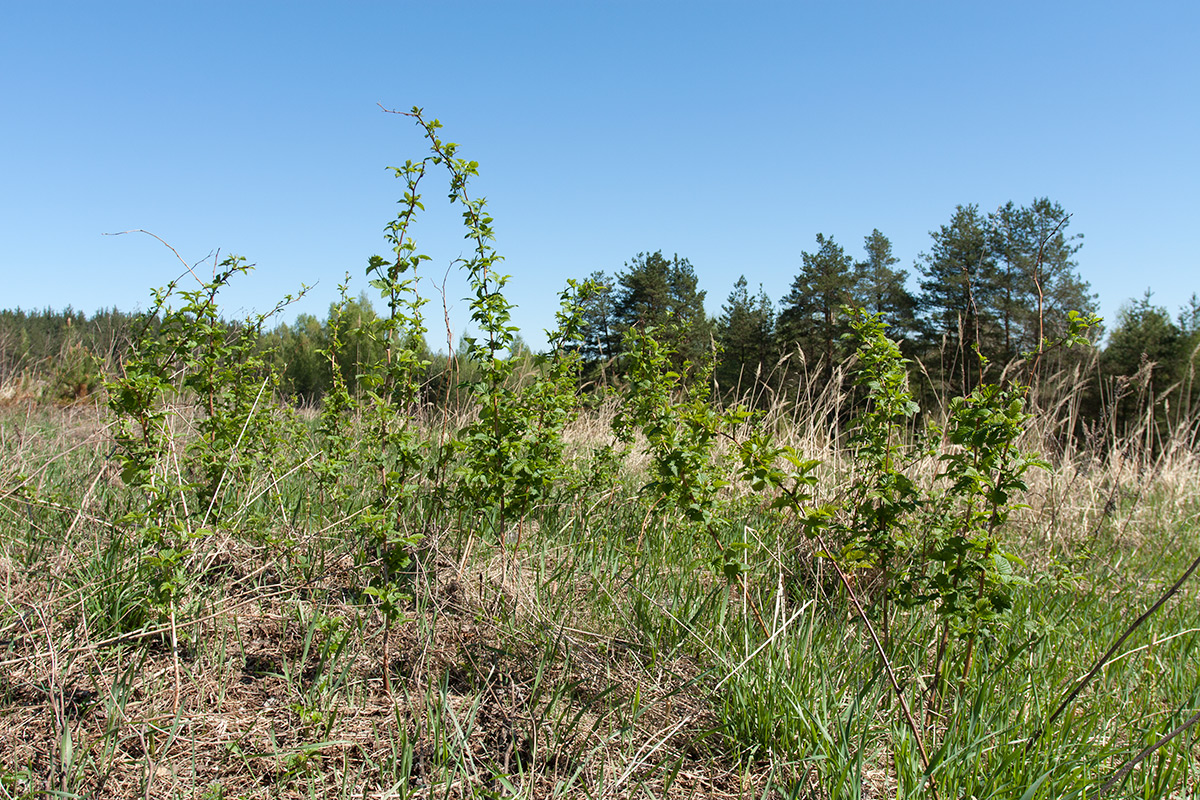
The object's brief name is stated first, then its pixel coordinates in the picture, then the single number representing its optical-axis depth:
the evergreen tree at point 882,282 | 28.23
